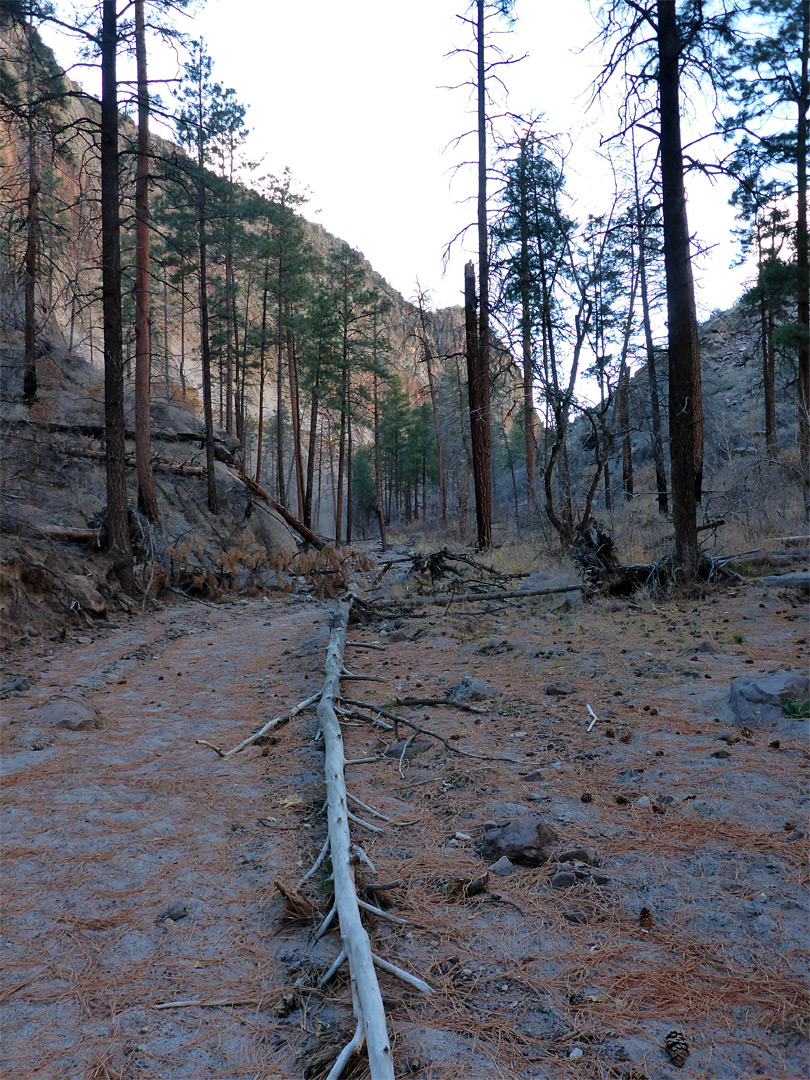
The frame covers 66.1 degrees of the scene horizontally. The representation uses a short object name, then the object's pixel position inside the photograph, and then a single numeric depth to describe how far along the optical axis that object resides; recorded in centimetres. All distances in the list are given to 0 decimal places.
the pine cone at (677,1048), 147
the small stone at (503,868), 236
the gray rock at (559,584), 723
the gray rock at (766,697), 339
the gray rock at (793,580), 631
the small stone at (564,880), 225
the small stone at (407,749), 364
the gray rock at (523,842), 242
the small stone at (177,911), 219
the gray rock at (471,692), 445
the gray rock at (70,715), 419
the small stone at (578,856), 236
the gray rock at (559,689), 432
